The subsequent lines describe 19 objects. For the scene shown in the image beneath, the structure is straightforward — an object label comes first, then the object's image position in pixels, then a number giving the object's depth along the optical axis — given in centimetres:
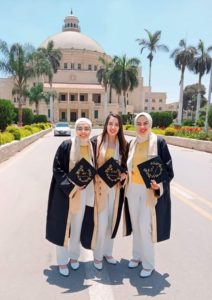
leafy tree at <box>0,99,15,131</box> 1410
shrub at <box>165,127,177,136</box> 1960
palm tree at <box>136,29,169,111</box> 3281
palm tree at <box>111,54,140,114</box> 3701
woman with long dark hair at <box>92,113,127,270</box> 251
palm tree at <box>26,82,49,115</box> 3903
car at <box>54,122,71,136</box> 2323
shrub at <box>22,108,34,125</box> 3013
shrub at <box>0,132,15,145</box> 1005
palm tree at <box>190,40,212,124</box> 3385
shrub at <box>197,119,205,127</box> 3265
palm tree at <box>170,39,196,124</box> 3279
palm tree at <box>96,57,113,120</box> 4098
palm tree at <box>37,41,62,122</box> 4322
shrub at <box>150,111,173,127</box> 3075
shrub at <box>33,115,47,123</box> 3714
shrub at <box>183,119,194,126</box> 3740
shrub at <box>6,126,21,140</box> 1249
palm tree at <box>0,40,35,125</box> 2351
